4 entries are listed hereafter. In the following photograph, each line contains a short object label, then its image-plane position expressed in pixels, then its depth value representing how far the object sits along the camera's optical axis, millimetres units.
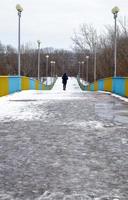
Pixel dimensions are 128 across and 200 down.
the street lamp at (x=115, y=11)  28483
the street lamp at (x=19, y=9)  29203
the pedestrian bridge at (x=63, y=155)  4430
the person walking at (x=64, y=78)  39697
